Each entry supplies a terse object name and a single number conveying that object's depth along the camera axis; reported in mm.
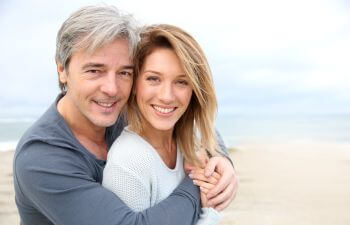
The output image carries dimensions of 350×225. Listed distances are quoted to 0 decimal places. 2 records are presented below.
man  1053
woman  1087
